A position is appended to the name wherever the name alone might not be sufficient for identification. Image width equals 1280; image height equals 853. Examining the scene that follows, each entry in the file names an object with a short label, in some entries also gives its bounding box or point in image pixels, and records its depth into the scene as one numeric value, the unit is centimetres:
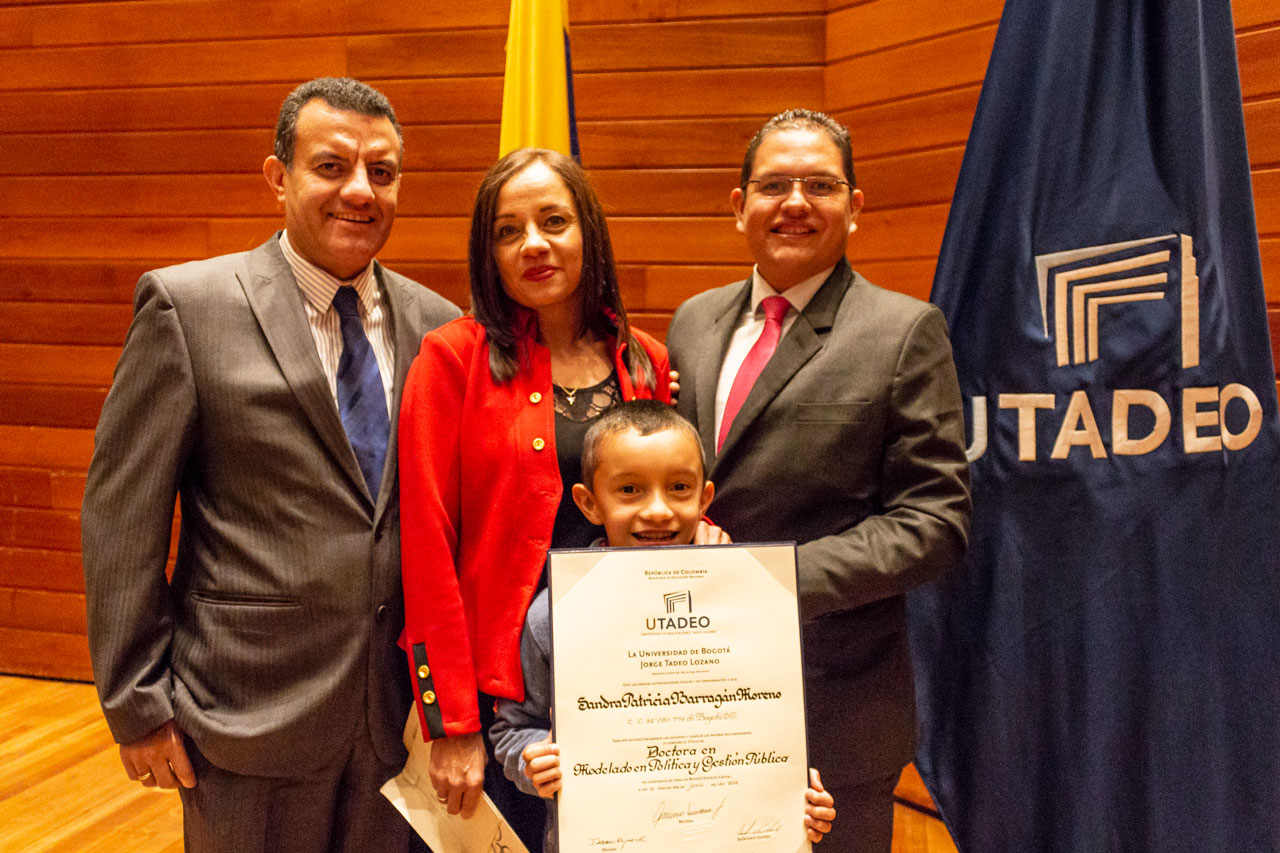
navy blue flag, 185
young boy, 144
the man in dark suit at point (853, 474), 159
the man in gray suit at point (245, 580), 158
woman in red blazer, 151
